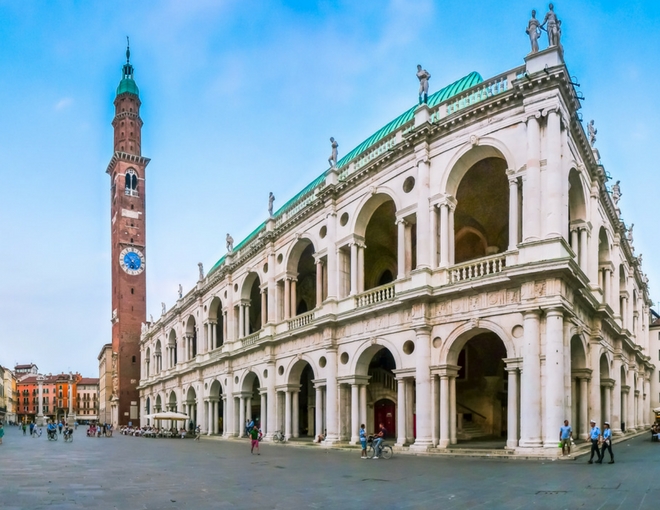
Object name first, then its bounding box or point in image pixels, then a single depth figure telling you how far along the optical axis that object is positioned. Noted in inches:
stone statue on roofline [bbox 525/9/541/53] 872.3
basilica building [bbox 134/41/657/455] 831.7
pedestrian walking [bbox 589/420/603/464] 722.0
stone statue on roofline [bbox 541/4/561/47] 860.0
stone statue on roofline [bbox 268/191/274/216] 1567.8
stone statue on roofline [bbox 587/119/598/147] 1136.3
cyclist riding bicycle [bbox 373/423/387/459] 876.6
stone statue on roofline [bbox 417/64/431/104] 1035.9
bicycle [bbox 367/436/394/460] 884.0
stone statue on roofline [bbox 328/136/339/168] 1273.4
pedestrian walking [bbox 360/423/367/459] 903.1
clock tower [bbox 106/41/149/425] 3132.4
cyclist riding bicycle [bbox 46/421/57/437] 2004.4
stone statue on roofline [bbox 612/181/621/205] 1405.0
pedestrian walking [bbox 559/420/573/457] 759.1
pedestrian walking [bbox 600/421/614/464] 708.0
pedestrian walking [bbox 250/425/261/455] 1041.5
